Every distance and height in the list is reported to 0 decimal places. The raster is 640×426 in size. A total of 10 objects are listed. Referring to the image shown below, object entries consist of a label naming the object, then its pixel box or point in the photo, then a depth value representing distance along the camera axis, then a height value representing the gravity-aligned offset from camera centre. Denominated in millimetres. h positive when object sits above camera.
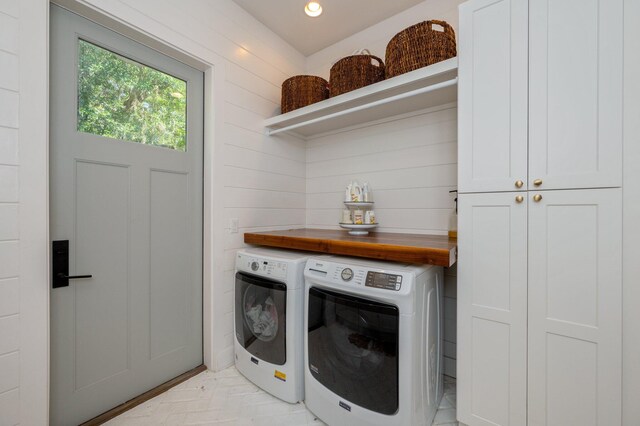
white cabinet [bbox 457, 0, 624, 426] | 1104 -4
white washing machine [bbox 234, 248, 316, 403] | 1652 -713
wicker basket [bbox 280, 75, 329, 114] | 2199 +991
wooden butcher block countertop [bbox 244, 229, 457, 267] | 1327 -191
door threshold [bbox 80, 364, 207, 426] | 1497 -1158
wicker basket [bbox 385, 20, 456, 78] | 1600 +1004
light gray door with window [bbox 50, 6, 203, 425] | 1419 -26
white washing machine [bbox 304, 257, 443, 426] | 1255 -668
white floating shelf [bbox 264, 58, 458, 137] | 1602 +783
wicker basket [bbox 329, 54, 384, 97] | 1906 +994
